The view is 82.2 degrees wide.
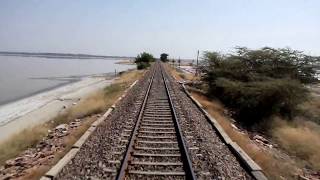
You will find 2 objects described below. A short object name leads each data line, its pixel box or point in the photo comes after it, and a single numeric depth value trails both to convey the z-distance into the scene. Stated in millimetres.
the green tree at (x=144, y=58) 53975
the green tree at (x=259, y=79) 10808
